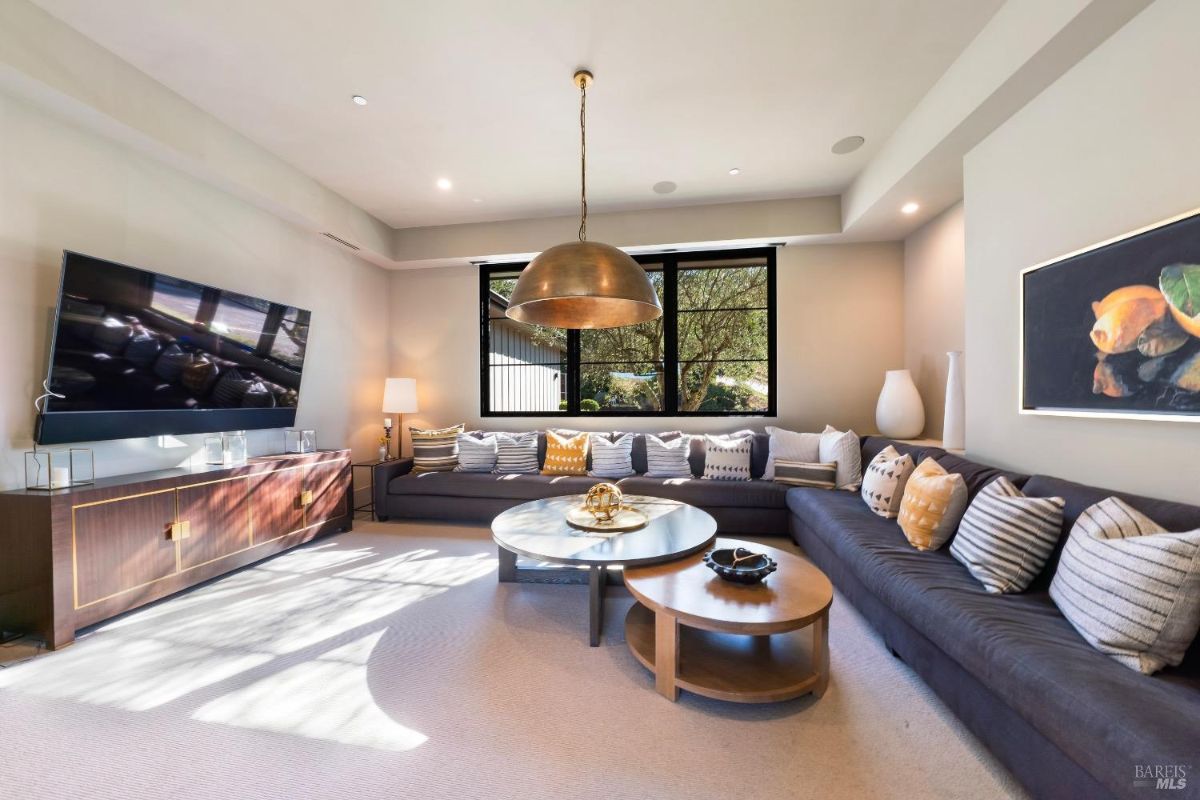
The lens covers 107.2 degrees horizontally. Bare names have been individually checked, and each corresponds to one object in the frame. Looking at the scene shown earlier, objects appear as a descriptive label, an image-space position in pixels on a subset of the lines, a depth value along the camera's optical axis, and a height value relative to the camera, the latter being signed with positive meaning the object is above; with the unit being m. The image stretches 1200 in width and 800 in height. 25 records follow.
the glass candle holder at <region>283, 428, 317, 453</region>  3.75 -0.33
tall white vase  3.10 -0.10
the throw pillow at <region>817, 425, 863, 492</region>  3.54 -0.50
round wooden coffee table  1.63 -0.97
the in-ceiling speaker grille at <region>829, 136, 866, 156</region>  3.17 +1.83
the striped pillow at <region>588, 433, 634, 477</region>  4.22 -0.58
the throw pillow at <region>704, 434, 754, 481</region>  3.96 -0.57
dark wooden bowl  1.89 -0.76
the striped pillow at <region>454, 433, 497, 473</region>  4.38 -0.54
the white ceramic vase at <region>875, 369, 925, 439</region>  3.69 -0.12
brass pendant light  1.82 +0.51
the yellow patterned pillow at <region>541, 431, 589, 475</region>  4.32 -0.55
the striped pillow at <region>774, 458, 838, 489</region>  3.59 -0.65
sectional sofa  1.03 -0.79
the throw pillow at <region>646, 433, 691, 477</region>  4.13 -0.57
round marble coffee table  2.09 -0.74
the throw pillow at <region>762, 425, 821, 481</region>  3.86 -0.46
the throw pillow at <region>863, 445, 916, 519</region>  2.73 -0.56
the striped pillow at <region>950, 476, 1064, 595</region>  1.73 -0.59
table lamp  4.71 +0.05
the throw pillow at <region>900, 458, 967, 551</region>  2.17 -0.58
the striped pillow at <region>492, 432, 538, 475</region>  4.40 -0.57
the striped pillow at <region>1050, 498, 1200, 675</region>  1.21 -0.58
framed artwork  1.58 +0.27
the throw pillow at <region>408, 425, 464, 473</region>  4.39 -0.51
